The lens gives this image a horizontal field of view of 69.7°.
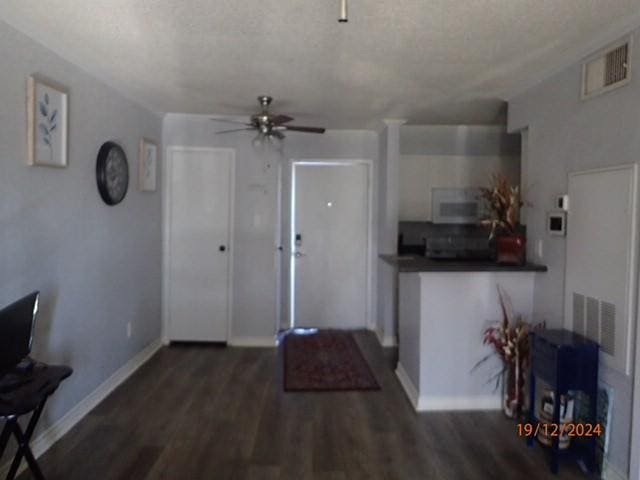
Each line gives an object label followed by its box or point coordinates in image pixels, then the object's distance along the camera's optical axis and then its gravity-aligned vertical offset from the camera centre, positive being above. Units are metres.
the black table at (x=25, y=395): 1.77 -0.71
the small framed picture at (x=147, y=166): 3.98 +0.48
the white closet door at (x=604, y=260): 2.26 -0.18
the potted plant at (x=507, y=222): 3.16 +0.02
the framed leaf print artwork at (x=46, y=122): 2.41 +0.53
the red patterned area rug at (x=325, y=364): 3.65 -1.28
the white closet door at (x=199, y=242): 4.67 -0.23
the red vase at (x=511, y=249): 3.17 -0.17
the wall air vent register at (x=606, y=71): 2.31 +0.83
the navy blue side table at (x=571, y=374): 2.44 -0.79
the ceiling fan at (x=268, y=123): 3.32 +0.73
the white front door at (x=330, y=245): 5.22 -0.26
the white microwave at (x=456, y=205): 4.97 +0.21
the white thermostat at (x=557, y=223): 2.84 +0.02
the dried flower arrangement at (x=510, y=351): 3.04 -0.84
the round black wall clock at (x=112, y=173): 3.20 +0.34
